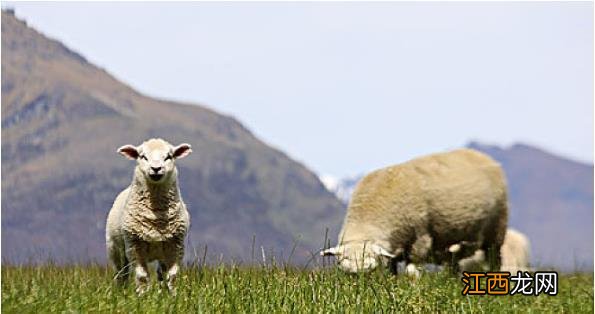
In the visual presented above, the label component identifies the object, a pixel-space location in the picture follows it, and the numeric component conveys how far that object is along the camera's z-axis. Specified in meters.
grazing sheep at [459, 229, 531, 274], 20.73
